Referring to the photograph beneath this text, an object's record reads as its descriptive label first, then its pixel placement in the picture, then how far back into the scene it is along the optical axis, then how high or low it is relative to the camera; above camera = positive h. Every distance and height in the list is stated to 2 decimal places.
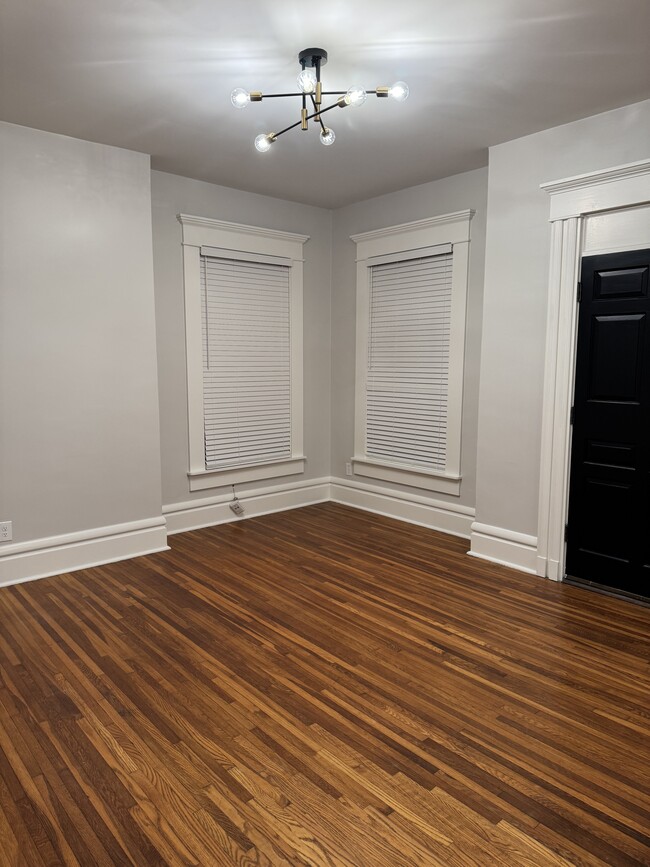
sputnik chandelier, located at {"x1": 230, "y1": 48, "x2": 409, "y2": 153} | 2.59 +1.27
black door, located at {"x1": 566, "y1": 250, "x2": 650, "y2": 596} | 3.50 -0.38
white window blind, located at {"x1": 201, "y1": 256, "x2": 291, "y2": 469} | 5.07 +0.05
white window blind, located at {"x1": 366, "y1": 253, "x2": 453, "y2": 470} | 4.98 +0.06
